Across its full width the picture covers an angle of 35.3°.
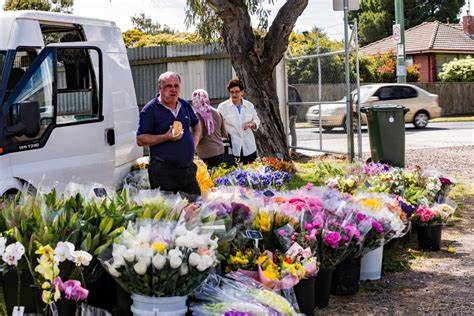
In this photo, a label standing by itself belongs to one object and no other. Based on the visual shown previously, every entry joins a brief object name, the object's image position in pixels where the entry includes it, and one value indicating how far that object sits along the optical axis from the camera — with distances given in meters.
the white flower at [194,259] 4.04
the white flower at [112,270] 4.10
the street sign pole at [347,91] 13.21
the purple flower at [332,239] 5.60
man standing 6.72
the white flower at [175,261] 3.99
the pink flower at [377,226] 6.05
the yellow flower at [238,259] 4.89
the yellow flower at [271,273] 4.79
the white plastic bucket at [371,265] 6.68
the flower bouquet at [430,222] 7.79
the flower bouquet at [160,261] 4.01
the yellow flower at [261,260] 4.93
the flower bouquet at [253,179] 7.93
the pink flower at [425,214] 7.74
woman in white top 9.62
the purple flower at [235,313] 4.04
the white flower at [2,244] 4.20
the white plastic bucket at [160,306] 4.13
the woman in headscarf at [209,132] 8.74
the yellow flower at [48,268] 3.94
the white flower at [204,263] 4.05
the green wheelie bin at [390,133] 12.48
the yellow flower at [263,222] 5.46
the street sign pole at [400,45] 26.73
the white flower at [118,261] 4.05
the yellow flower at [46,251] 3.95
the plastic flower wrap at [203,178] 7.96
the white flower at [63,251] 4.01
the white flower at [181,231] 4.26
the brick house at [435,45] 45.94
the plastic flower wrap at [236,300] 4.13
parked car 26.06
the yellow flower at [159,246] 4.04
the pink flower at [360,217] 5.95
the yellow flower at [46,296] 3.86
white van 6.93
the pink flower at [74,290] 3.88
